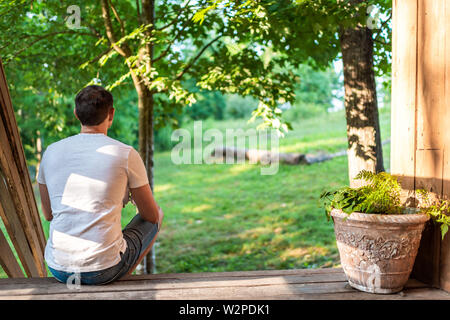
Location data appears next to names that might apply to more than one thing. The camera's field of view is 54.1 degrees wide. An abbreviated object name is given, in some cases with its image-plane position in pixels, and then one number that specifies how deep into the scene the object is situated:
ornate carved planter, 2.16
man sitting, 2.23
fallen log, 11.80
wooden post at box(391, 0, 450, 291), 2.28
